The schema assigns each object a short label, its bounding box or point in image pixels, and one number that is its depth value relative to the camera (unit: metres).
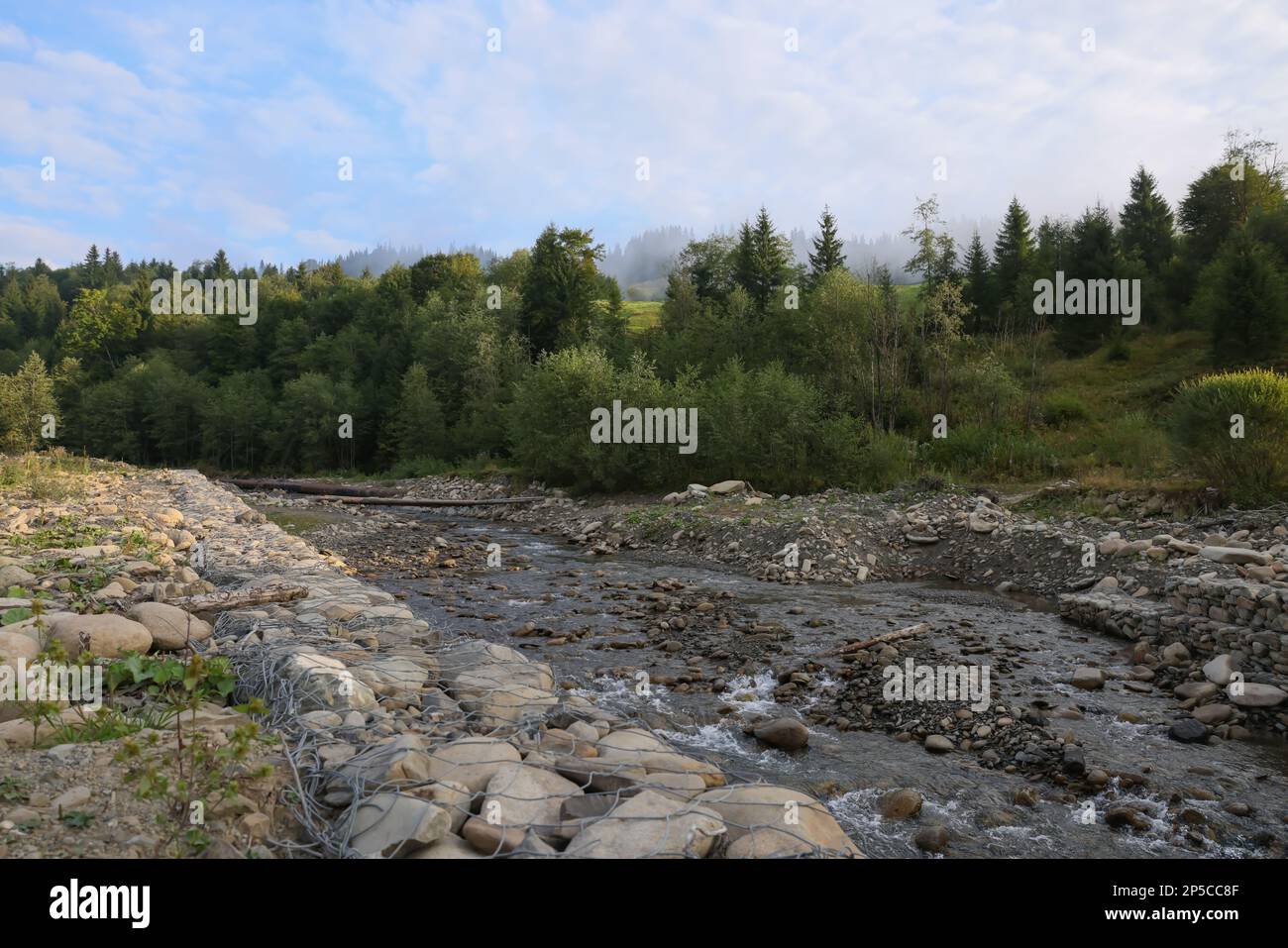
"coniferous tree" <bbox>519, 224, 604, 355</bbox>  50.25
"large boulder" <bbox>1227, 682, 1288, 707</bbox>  7.60
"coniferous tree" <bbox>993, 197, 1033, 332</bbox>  49.31
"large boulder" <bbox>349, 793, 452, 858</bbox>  3.80
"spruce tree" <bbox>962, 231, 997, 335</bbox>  49.91
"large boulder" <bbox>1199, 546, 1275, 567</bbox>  10.16
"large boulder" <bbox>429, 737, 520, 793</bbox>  4.75
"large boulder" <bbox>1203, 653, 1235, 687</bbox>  8.23
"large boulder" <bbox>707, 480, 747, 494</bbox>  23.66
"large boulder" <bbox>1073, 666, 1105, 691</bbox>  8.66
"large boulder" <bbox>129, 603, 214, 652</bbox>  7.30
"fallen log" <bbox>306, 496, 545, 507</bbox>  30.70
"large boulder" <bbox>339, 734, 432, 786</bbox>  4.55
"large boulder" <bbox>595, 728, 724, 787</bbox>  5.33
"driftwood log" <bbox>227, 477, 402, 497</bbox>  37.62
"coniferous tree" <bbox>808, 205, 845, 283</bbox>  52.38
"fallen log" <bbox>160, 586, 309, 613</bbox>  8.86
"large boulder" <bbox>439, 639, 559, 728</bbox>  6.59
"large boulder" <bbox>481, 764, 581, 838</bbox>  4.21
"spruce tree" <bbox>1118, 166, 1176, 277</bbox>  50.06
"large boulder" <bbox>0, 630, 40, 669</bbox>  5.79
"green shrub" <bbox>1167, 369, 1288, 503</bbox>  14.08
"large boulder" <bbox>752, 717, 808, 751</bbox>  7.05
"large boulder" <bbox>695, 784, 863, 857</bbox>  4.10
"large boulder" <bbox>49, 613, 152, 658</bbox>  6.49
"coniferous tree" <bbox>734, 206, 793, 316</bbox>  49.78
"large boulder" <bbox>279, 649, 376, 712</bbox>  5.95
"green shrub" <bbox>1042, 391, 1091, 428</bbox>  32.81
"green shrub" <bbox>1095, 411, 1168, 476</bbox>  20.00
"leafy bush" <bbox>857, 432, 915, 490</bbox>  23.88
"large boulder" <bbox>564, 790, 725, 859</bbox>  3.89
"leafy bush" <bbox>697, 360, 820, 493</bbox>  24.55
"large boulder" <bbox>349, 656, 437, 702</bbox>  6.73
